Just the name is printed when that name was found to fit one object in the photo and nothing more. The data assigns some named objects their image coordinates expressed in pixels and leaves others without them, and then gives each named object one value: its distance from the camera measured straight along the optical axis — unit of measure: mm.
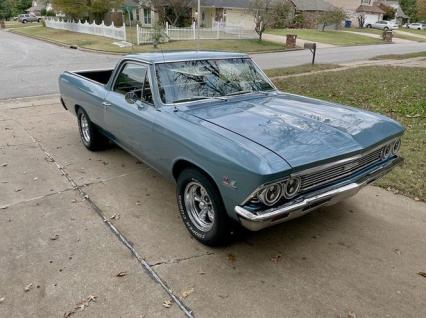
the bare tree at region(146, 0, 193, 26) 35875
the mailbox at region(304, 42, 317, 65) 16483
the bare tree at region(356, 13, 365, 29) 58906
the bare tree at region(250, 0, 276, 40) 28594
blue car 2832
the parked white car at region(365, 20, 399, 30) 58000
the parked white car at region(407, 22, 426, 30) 67206
